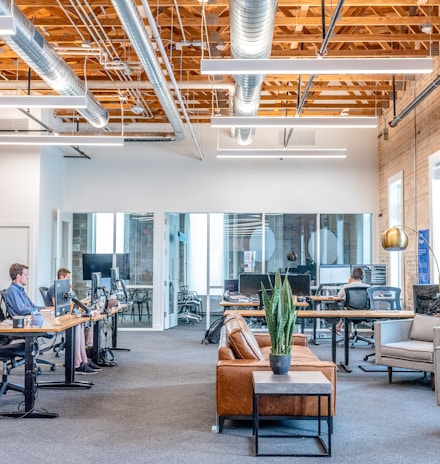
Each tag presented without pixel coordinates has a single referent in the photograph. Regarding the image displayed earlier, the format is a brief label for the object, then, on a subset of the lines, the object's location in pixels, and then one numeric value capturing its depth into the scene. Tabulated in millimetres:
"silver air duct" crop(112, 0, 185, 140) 4762
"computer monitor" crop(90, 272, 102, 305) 7113
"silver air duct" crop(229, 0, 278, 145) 4605
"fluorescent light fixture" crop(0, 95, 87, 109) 6363
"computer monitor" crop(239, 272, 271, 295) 8492
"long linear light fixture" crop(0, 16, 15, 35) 4395
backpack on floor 9242
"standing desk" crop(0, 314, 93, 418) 4812
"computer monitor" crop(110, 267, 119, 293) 7925
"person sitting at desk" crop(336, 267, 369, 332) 8789
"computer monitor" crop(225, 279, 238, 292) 9336
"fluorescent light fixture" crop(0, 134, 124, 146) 8125
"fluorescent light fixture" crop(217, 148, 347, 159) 9195
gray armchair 5965
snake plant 4223
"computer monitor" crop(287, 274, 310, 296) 8367
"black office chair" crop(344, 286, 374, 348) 8398
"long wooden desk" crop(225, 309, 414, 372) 6773
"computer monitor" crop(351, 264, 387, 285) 9953
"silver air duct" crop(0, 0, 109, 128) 5223
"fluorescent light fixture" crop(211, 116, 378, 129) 7121
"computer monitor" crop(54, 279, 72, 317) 5652
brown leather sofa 4344
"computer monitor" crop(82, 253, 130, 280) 9836
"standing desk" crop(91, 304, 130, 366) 7059
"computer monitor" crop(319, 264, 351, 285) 10219
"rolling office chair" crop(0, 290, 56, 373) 6162
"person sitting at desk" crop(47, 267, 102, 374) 6629
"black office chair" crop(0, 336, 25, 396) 5258
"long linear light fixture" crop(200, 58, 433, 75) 5035
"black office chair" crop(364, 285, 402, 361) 8445
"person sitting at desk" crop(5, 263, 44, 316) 5969
